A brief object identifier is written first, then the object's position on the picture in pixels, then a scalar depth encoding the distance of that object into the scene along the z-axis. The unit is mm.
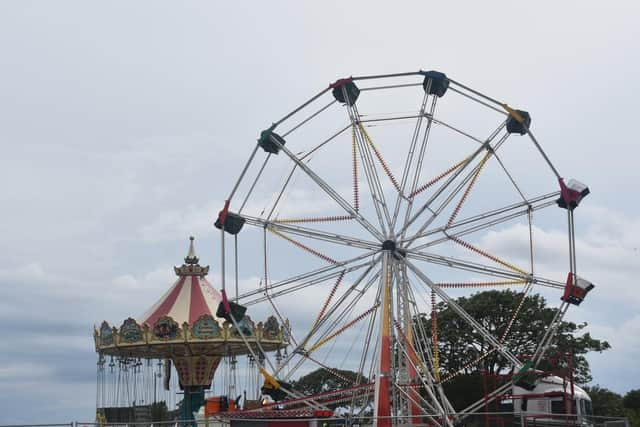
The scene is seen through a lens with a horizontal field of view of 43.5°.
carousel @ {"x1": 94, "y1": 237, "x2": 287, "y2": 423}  35000
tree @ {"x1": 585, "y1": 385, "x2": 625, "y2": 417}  46094
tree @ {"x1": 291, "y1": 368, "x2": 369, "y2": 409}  64188
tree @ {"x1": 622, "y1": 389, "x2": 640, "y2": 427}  61219
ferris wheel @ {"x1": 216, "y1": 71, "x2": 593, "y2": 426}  20359
